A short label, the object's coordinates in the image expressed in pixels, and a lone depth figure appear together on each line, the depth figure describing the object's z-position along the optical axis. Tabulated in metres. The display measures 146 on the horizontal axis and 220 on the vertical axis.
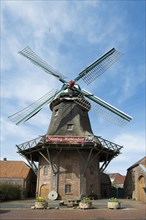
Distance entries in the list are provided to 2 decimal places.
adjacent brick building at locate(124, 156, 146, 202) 24.54
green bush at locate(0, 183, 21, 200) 22.61
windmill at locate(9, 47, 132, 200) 22.42
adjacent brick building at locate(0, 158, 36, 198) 30.39
